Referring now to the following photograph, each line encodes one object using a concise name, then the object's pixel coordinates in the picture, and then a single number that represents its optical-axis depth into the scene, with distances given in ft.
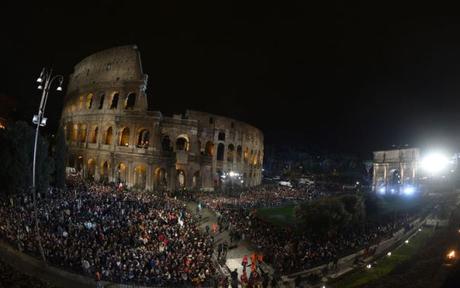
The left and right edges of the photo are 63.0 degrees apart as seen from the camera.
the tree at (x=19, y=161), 89.86
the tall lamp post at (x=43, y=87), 64.10
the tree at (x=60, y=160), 116.78
